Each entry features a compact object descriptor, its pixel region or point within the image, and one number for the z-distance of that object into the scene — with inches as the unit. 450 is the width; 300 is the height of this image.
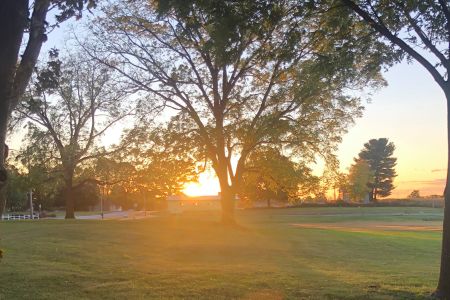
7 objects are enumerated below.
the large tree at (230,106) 1063.0
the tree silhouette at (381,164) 4803.2
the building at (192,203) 3187.7
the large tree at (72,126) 1472.7
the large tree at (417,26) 394.6
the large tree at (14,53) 319.0
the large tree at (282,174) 1153.4
